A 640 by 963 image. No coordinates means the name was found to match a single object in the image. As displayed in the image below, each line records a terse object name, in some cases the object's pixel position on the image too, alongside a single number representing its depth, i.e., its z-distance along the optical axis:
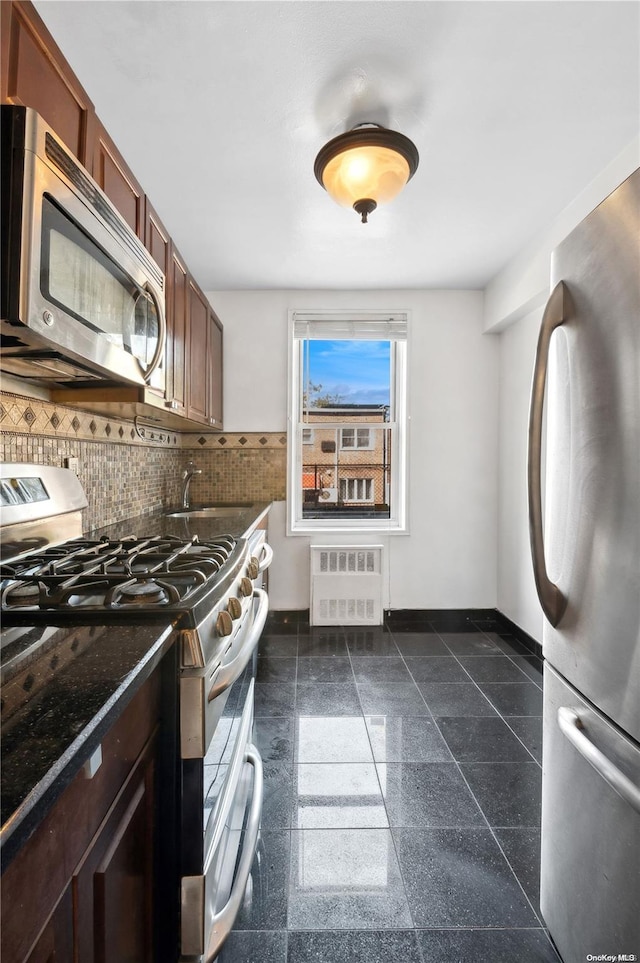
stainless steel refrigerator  0.82
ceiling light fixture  1.73
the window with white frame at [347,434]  3.61
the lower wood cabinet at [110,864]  0.50
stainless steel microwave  0.86
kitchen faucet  3.21
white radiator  3.46
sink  3.04
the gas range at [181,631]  0.85
